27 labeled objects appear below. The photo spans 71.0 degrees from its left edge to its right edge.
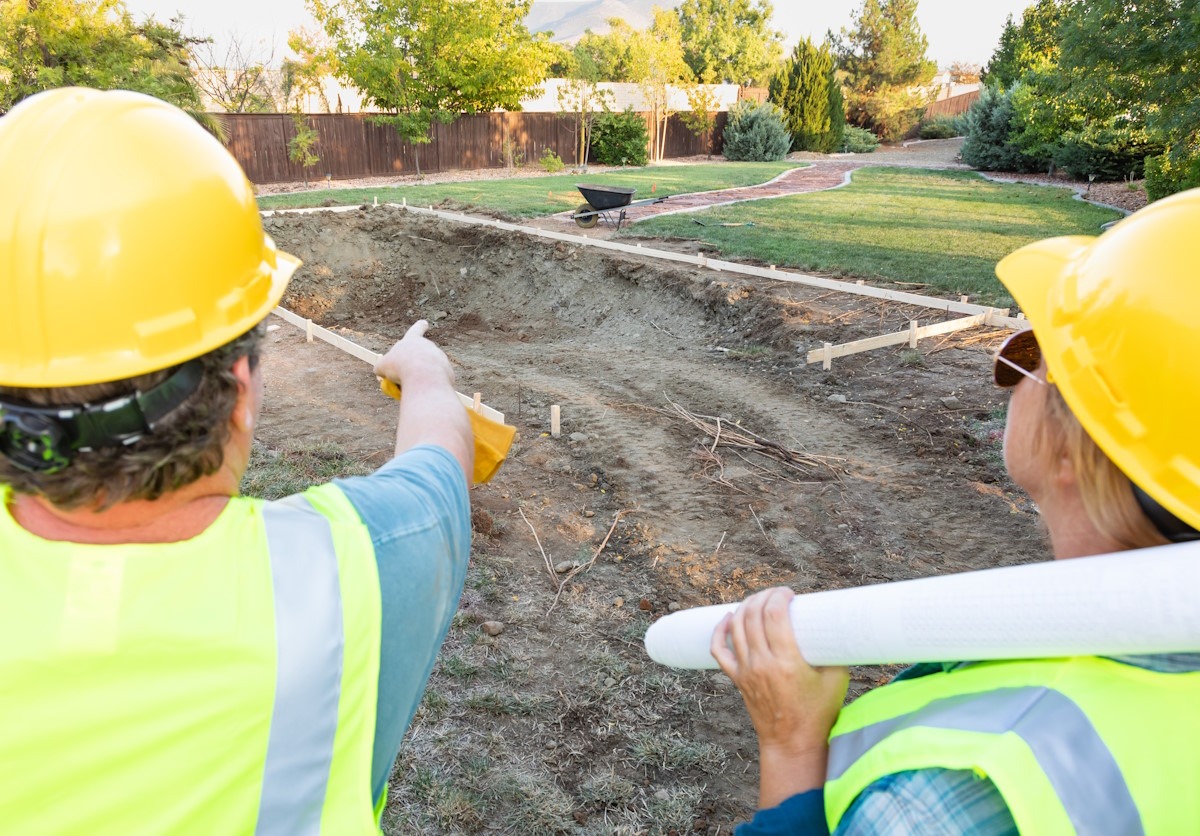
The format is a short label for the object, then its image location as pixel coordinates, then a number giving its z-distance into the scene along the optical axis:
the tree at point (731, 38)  63.91
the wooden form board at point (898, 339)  8.60
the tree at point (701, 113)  39.91
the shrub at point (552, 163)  31.53
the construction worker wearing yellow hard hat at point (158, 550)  1.05
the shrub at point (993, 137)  31.55
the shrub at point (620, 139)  35.47
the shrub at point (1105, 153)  24.00
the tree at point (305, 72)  30.72
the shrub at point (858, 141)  46.34
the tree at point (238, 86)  30.97
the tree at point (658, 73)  36.88
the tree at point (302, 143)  26.57
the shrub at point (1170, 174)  14.80
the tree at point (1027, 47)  24.83
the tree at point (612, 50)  42.97
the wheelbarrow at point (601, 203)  15.84
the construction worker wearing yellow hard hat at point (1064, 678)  1.01
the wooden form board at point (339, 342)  6.36
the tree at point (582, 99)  35.12
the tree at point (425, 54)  29.27
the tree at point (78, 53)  19.31
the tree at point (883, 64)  52.75
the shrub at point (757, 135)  39.12
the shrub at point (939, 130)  50.53
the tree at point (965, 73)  73.25
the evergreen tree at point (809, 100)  43.94
